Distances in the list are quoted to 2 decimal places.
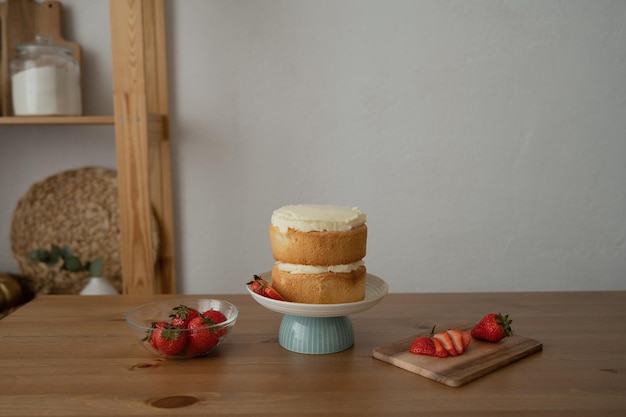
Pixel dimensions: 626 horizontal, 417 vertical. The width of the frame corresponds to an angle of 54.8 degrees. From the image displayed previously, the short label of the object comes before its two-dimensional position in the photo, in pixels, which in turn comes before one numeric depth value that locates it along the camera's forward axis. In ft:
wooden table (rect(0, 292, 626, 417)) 2.89
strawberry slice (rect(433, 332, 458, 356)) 3.38
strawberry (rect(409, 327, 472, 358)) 3.38
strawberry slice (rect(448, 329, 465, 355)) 3.40
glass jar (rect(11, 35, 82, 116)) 5.45
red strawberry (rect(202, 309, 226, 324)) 3.59
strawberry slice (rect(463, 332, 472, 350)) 3.44
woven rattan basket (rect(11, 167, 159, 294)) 6.31
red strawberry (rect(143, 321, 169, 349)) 3.39
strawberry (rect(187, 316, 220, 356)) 3.39
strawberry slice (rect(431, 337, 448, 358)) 3.36
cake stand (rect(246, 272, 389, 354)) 3.34
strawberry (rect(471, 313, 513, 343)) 3.58
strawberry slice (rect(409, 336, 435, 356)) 3.39
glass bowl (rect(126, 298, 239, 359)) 3.36
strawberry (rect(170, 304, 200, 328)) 3.46
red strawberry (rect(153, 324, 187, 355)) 3.34
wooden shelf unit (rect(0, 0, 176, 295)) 5.40
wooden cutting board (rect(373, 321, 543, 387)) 3.15
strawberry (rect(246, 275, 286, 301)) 3.45
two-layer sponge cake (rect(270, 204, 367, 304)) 3.44
